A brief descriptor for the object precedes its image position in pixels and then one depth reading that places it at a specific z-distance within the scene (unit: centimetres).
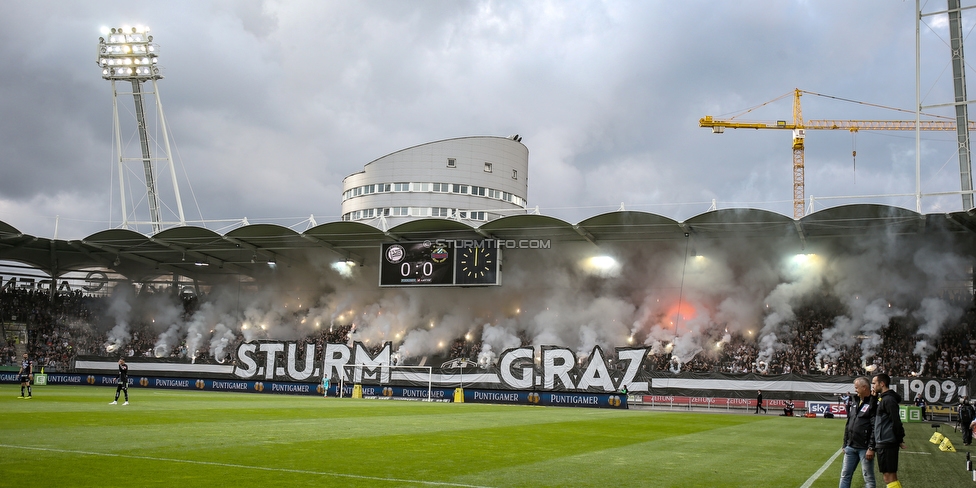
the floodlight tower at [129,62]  5644
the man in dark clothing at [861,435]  944
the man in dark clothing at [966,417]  2034
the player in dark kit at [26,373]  2746
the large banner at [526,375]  3838
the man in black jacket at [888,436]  904
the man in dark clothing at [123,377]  2493
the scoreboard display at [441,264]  4594
